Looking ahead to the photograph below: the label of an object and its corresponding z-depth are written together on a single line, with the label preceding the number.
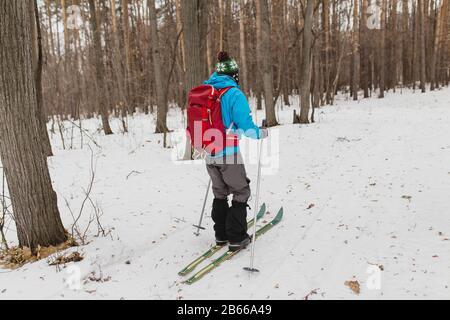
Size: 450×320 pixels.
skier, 3.93
